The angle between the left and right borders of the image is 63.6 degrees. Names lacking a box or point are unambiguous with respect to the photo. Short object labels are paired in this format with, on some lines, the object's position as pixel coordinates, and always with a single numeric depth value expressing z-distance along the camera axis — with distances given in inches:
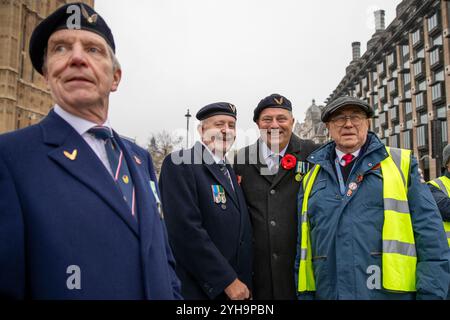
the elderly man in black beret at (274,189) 141.8
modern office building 1342.3
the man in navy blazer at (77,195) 60.1
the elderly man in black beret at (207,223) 124.9
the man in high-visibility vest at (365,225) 110.8
